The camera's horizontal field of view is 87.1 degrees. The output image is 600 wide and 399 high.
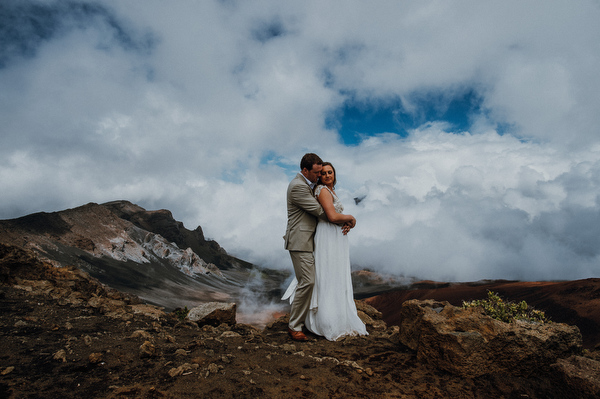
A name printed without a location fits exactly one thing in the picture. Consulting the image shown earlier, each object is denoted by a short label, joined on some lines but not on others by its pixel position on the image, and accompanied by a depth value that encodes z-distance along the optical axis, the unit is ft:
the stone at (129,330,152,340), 16.28
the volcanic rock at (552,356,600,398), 10.46
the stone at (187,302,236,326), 24.44
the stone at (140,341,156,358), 13.61
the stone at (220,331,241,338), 18.31
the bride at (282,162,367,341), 19.53
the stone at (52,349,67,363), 12.58
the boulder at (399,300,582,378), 13.21
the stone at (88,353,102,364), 12.56
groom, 19.21
